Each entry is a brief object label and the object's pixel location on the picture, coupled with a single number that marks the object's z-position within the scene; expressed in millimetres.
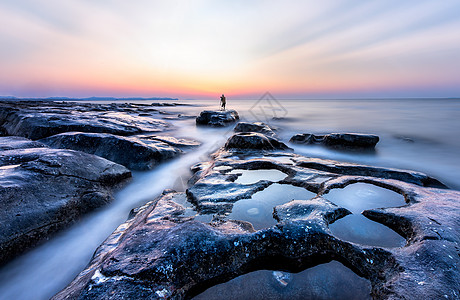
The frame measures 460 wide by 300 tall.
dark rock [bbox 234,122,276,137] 11002
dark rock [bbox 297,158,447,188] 4270
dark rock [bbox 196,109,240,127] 16562
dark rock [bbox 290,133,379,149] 7922
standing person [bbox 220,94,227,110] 26053
